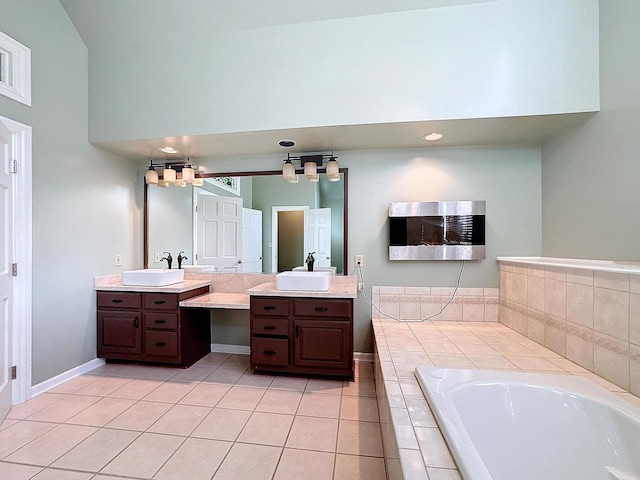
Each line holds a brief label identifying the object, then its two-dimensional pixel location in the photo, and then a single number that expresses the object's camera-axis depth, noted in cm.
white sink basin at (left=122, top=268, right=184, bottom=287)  280
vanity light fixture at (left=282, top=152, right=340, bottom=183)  283
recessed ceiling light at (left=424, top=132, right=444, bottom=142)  246
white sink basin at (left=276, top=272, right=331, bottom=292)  254
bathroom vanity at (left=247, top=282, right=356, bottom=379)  246
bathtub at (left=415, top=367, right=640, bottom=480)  121
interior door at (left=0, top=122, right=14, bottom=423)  205
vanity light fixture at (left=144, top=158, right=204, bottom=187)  303
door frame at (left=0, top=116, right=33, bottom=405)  216
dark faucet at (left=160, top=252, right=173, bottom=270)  320
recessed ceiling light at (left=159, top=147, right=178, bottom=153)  287
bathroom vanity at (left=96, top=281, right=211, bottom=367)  272
